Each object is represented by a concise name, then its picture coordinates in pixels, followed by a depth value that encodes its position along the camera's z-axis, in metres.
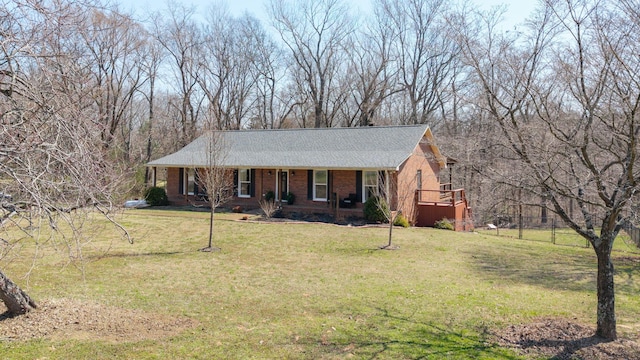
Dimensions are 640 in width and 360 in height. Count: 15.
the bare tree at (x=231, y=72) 38.84
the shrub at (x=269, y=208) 19.11
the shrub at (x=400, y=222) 18.57
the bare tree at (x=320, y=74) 38.78
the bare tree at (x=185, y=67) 36.31
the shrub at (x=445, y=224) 19.11
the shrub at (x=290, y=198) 21.45
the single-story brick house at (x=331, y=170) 19.95
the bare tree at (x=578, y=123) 5.77
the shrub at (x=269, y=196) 21.70
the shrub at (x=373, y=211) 18.34
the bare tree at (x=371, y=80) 37.28
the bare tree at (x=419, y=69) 36.19
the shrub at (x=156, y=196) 23.98
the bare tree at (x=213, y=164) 12.42
